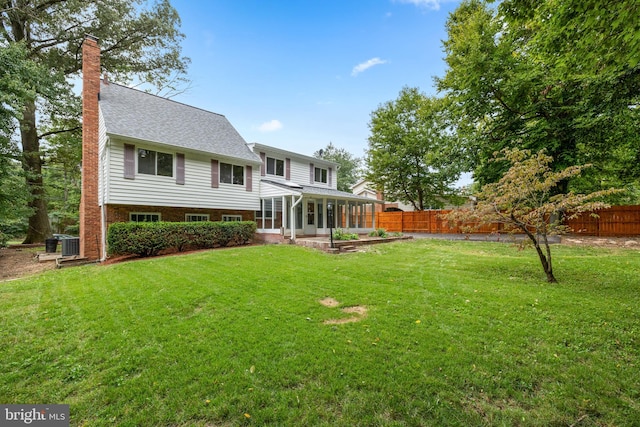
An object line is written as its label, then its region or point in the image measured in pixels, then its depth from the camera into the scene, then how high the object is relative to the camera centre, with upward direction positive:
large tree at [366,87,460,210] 21.80 +5.61
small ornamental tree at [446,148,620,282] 6.10 +0.40
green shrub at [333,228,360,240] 12.97 -0.75
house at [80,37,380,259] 11.02 +2.27
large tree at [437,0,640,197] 6.00 +4.17
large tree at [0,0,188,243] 14.83 +10.83
